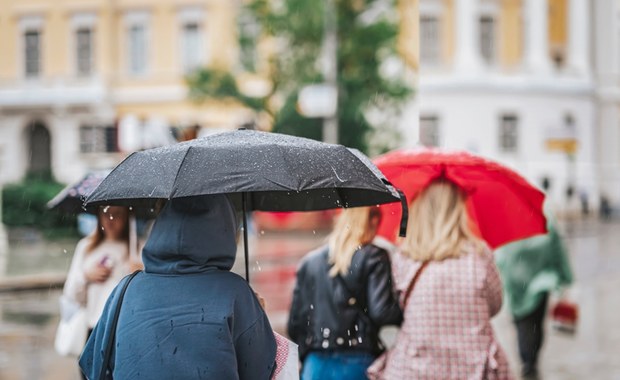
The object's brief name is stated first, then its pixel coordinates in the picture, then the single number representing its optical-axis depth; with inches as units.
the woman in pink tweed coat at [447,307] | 271.4
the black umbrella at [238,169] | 194.4
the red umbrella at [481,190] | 295.9
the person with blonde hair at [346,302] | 286.5
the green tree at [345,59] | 1917.3
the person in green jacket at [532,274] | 496.2
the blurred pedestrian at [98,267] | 361.9
